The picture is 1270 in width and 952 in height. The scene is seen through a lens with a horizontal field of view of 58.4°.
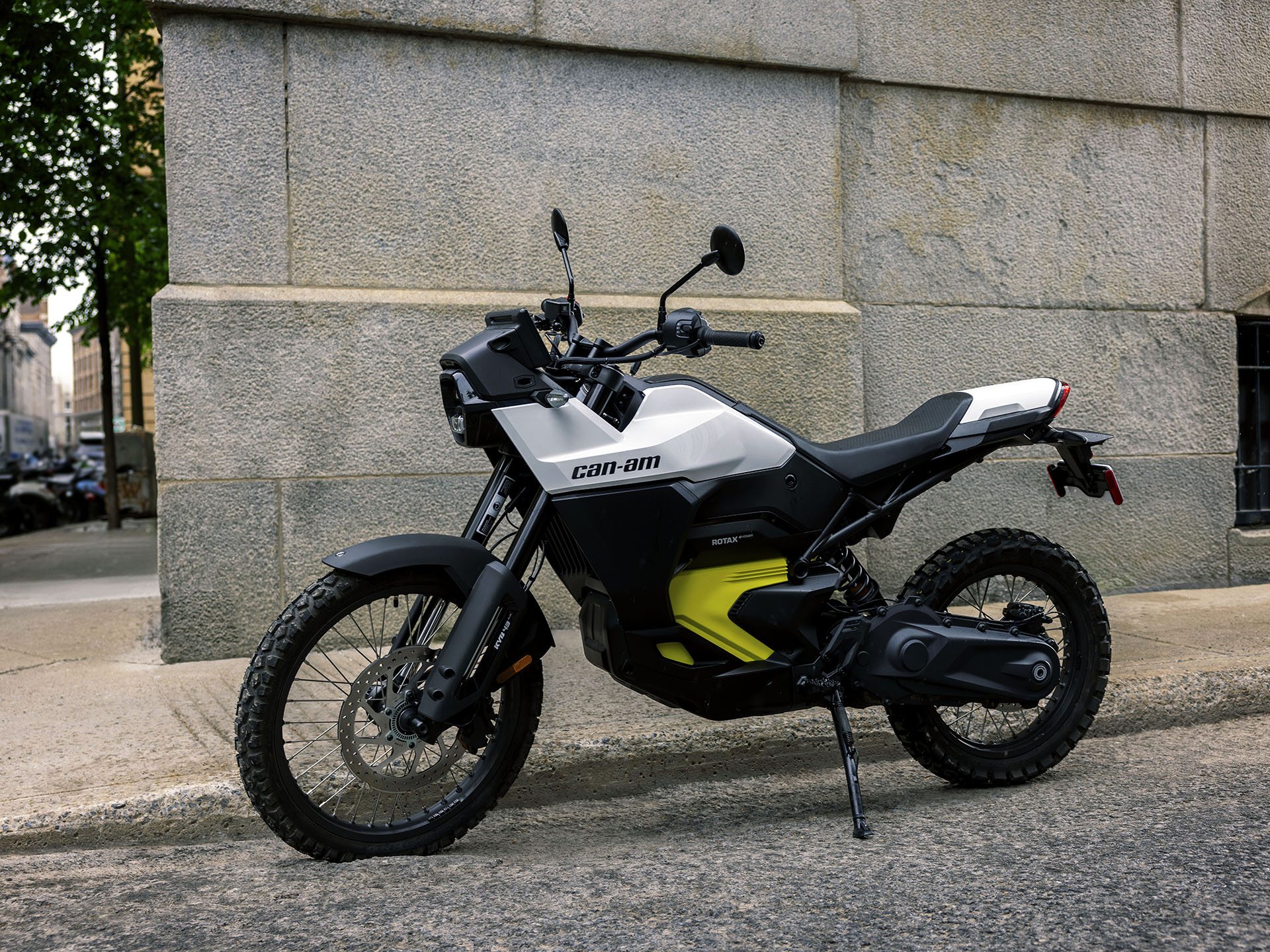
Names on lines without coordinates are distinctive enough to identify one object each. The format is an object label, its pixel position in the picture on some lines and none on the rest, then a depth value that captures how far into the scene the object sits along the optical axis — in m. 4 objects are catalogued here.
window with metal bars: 7.01
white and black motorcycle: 2.94
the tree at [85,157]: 12.68
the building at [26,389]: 26.63
